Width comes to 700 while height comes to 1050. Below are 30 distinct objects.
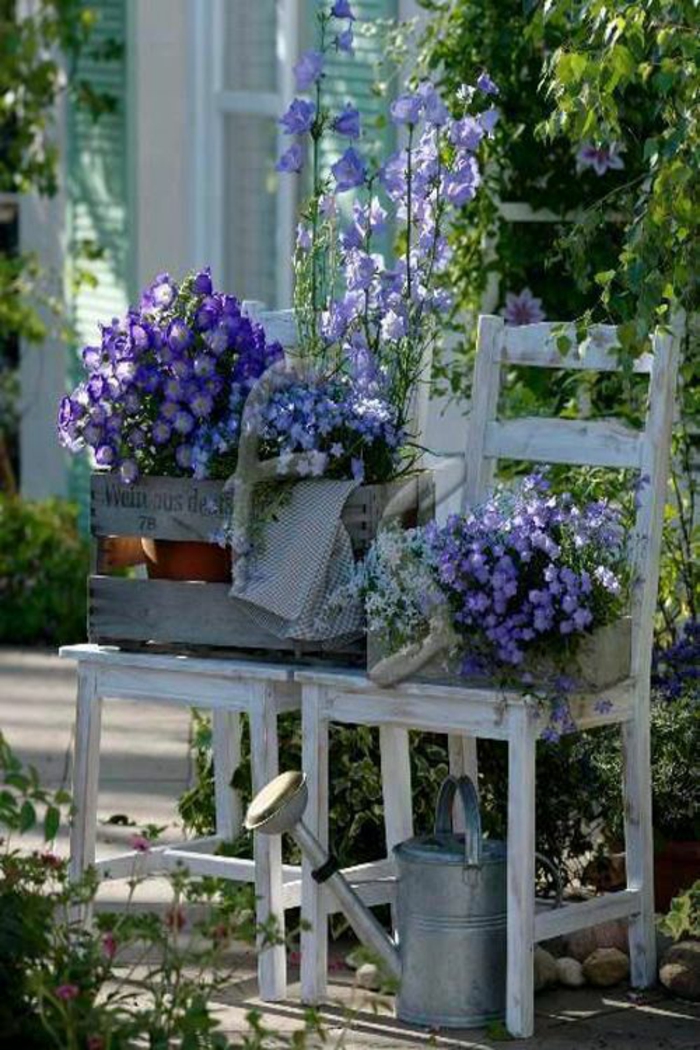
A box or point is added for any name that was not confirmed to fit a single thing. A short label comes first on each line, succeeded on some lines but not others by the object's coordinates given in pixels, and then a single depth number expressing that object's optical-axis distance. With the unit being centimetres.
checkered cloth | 989
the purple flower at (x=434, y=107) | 1023
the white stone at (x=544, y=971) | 1023
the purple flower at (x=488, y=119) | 1025
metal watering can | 961
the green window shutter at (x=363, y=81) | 1588
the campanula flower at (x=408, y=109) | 1027
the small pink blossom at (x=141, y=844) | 822
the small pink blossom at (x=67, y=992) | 720
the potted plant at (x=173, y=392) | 1004
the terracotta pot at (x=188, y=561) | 1024
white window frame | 1837
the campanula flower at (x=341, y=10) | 1017
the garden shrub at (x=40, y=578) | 1930
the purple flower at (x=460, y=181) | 1034
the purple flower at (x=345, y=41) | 1016
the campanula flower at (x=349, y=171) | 1018
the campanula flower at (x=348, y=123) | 1018
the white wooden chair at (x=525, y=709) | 948
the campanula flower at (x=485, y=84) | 1020
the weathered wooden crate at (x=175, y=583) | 1005
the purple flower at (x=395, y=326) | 1032
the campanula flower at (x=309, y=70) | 1023
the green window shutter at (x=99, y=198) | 2061
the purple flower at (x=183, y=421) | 1005
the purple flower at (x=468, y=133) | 1025
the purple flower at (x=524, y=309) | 1402
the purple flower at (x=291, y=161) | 1028
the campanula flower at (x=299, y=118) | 1023
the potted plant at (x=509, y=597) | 941
